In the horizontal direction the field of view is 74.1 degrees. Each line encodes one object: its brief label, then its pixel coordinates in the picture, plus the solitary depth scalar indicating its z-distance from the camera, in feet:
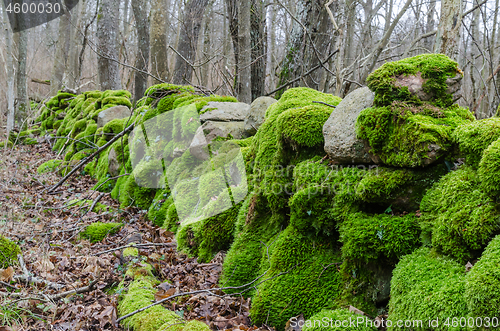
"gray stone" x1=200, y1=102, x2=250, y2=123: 18.98
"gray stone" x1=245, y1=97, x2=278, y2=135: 17.04
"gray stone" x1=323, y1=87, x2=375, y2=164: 9.81
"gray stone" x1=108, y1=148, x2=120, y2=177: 24.37
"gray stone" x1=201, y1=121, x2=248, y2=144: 17.98
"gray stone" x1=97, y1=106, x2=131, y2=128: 31.30
